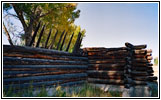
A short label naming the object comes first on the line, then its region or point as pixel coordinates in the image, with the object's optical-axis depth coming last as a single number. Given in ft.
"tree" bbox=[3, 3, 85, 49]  47.72
